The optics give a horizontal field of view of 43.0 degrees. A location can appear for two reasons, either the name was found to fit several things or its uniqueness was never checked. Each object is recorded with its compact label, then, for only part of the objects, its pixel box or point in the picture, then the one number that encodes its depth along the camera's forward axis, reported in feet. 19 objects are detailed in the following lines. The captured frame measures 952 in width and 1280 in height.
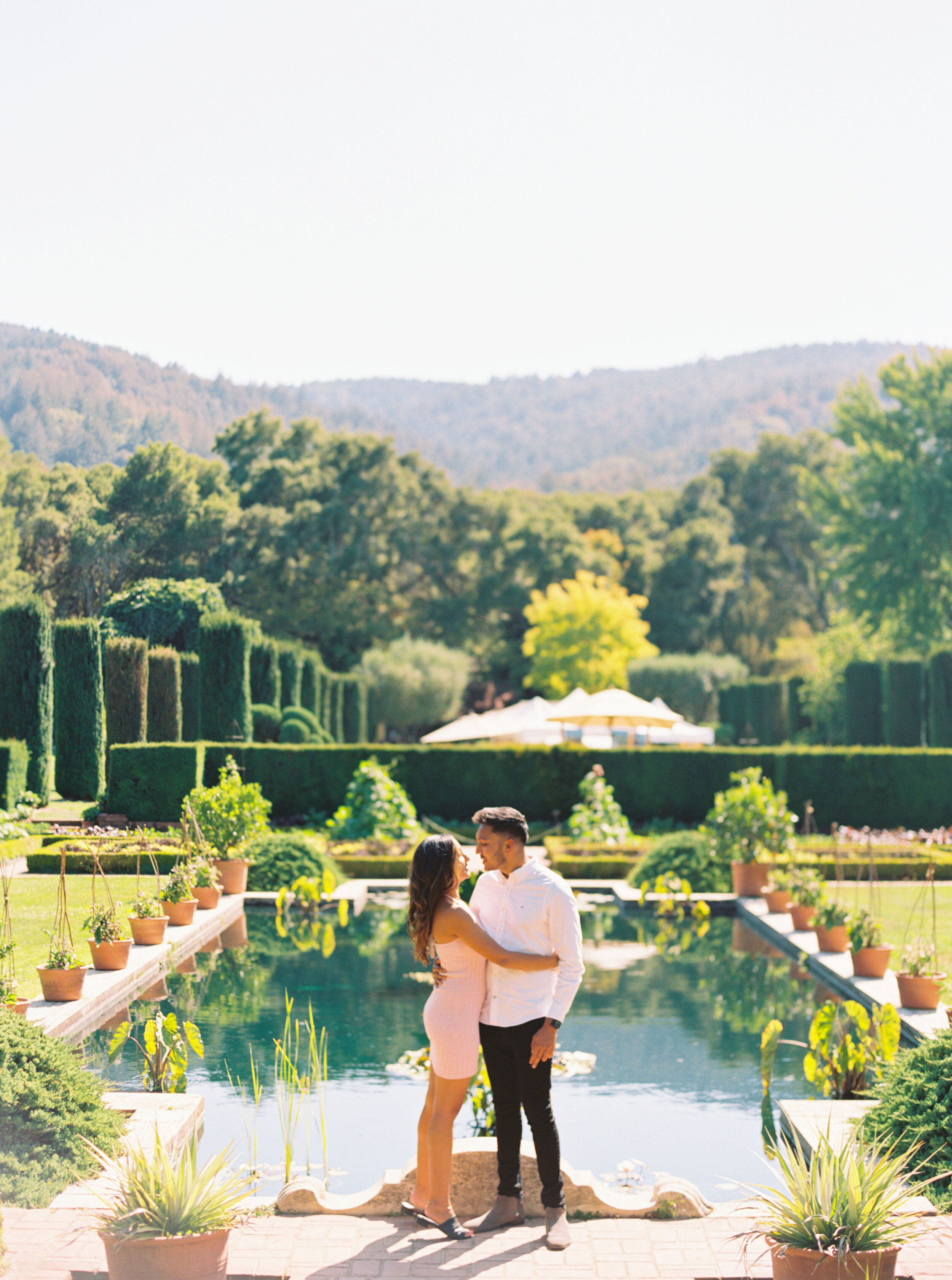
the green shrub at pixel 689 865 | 44.11
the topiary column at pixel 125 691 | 59.21
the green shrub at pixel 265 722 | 72.90
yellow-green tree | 139.03
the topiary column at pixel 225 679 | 63.72
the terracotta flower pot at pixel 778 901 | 39.65
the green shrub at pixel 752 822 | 42.75
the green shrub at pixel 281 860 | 43.06
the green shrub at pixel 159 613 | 63.82
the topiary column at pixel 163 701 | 61.62
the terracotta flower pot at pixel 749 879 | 43.11
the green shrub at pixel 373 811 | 53.72
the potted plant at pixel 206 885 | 37.14
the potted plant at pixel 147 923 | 30.89
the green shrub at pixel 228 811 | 41.68
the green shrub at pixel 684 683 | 143.23
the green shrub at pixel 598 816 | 53.83
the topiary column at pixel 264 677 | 76.23
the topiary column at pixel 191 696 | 64.23
